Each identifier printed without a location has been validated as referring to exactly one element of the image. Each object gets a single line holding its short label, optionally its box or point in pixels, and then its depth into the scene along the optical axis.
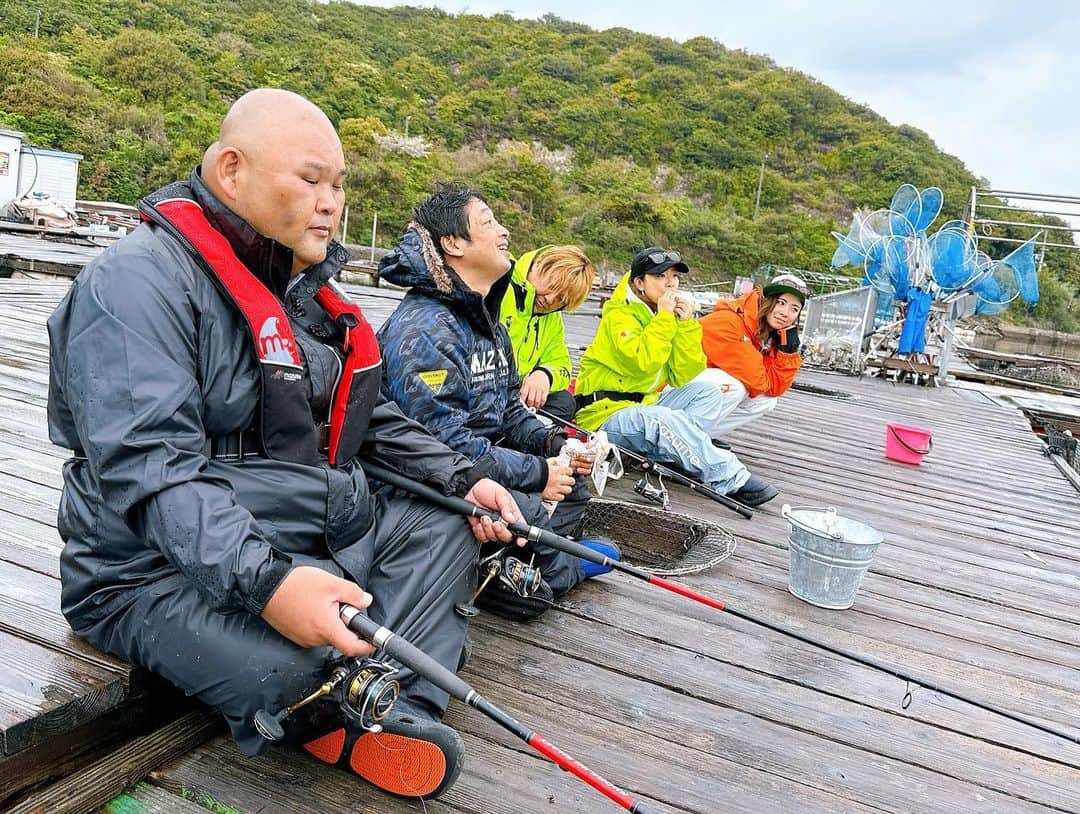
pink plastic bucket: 5.56
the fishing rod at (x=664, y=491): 3.81
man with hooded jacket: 2.37
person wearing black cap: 4.02
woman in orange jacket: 4.52
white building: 19.08
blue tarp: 10.90
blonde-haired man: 3.79
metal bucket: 2.77
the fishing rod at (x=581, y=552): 2.03
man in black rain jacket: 1.36
